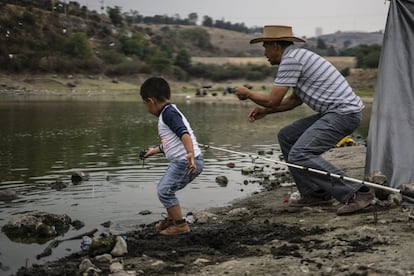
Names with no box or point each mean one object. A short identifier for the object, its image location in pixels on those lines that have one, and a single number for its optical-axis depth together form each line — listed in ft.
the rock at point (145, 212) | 28.83
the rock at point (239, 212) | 26.43
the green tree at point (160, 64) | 295.48
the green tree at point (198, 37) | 529.45
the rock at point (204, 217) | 25.17
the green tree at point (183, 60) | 331.10
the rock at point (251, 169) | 43.68
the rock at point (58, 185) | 36.11
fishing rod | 21.01
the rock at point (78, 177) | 38.47
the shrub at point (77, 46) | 274.98
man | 22.91
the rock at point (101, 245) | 19.35
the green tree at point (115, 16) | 391.86
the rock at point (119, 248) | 19.13
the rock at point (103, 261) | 17.90
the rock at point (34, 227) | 24.41
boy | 21.34
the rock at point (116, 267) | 17.26
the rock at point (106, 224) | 26.28
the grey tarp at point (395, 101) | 25.91
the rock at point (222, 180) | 38.83
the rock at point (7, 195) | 32.31
